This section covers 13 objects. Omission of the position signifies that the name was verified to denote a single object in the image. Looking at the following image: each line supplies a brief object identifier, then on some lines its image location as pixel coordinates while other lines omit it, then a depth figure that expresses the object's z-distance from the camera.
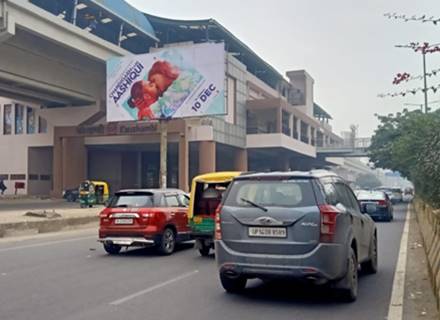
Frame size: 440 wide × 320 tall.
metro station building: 43.97
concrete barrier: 8.07
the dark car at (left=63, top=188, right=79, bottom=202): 52.78
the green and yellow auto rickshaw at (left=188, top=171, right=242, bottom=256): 12.96
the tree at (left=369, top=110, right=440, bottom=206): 10.77
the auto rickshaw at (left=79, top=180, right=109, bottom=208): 37.21
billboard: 38.09
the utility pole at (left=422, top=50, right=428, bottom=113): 7.51
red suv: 13.21
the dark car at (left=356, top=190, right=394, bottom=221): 25.05
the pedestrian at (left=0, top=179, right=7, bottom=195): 61.31
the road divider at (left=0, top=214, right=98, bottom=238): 18.55
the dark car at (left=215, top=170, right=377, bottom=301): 7.37
